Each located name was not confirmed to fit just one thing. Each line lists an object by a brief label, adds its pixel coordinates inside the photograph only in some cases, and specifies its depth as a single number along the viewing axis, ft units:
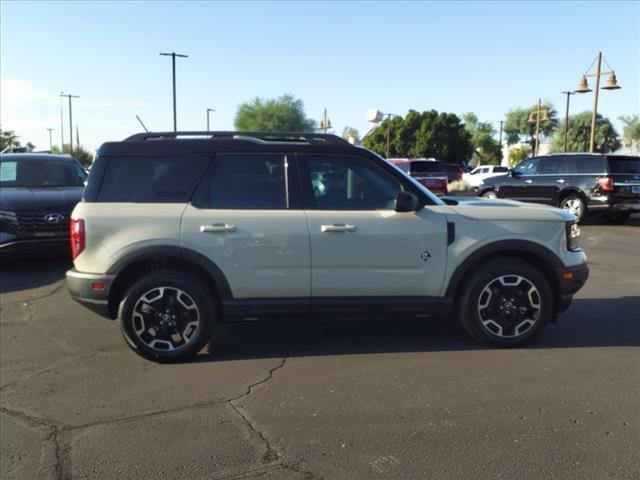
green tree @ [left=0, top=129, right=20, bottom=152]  107.96
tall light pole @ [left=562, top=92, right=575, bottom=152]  127.34
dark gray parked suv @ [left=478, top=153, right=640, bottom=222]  44.55
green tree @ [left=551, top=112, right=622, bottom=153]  215.31
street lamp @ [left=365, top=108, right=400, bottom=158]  61.62
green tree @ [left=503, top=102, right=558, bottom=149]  259.68
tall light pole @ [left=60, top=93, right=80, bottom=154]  201.48
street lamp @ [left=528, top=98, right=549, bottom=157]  114.13
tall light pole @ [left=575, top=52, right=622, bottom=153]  69.67
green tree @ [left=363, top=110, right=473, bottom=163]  177.88
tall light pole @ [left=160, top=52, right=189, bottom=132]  121.29
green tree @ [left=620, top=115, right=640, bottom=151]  193.12
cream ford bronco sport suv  14.98
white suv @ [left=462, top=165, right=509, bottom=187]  117.27
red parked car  64.64
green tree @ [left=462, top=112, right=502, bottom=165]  275.59
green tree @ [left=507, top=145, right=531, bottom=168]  209.09
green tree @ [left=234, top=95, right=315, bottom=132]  217.97
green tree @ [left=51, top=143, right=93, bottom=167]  204.07
